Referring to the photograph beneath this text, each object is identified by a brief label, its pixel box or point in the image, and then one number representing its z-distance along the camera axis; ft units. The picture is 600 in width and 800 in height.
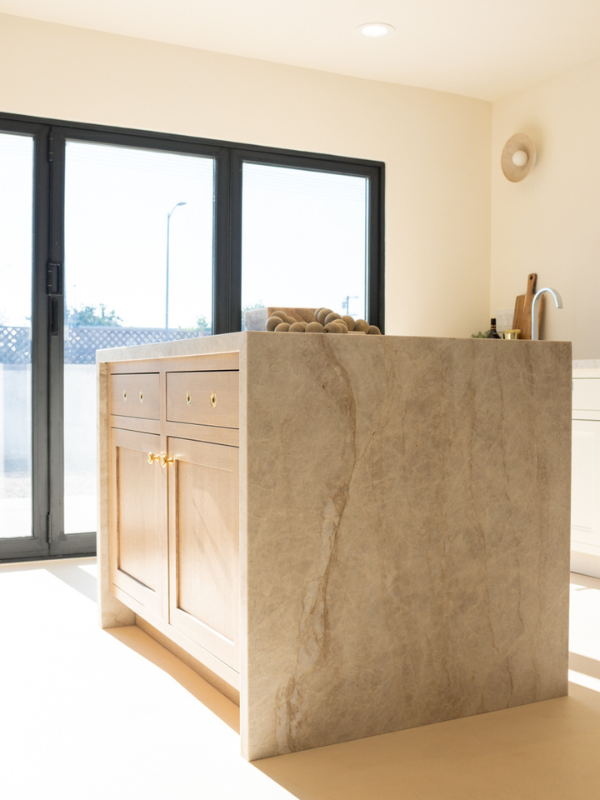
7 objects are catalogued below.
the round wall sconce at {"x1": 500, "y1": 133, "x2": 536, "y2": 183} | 13.51
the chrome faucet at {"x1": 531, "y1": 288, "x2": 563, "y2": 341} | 12.09
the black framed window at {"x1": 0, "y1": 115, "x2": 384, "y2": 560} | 11.32
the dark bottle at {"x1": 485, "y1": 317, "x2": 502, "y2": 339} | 13.89
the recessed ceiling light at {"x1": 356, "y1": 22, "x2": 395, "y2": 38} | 11.40
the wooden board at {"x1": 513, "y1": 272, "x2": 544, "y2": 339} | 13.51
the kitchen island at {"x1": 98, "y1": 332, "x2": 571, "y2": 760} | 5.00
